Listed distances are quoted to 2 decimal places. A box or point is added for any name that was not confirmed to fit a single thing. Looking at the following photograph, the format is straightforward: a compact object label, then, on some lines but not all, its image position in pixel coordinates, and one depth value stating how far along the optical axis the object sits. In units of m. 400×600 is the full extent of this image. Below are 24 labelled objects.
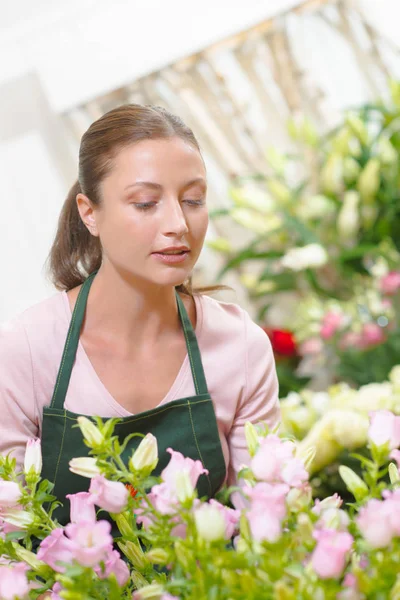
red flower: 2.86
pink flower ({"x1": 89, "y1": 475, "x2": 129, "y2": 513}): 1.19
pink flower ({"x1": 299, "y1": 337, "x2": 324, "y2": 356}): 2.75
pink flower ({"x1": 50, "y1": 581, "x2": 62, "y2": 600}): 1.22
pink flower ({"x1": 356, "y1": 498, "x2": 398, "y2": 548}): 1.12
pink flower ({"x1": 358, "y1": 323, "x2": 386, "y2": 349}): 2.61
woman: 1.51
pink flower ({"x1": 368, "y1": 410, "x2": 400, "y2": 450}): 1.20
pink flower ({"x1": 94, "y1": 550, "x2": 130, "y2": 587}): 1.20
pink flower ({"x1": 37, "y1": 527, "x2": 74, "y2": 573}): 1.21
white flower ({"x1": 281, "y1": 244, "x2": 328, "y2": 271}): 2.91
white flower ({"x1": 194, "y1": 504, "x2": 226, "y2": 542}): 1.13
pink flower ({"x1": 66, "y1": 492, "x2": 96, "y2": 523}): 1.21
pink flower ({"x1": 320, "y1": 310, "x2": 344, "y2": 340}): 2.66
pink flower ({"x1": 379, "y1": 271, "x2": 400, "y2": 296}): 2.67
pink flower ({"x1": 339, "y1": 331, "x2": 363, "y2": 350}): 2.67
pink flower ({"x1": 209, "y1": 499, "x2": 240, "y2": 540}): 1.17
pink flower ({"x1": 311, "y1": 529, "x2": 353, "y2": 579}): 1.10
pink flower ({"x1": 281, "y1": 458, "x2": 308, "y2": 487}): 1.18
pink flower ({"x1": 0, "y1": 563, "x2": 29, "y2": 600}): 1.14
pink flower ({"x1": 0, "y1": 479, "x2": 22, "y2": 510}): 1.22
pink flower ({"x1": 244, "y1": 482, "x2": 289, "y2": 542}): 1.13
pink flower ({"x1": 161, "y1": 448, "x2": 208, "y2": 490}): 1.18
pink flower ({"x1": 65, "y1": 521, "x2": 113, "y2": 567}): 1.15
